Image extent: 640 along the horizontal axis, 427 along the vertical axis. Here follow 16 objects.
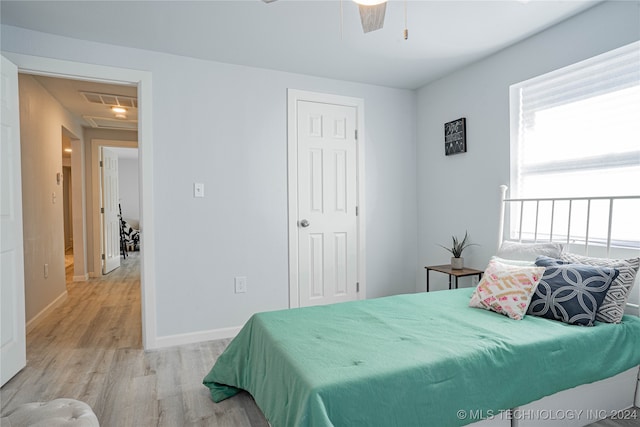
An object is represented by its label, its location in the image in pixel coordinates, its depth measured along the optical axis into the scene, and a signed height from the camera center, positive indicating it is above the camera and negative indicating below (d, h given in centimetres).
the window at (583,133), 225 +45
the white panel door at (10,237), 236 -27
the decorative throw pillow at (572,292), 193 -50
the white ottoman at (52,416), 141 -87
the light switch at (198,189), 314 +6
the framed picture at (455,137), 342 +57
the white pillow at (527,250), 240 -35
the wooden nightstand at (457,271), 311 -63
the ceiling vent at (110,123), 531 +109
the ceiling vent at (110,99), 413 +111
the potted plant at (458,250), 329 -48
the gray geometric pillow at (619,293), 196 -50
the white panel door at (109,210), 602 -25
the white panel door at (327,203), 357 -6
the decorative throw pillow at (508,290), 206 -53
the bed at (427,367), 137 -70
